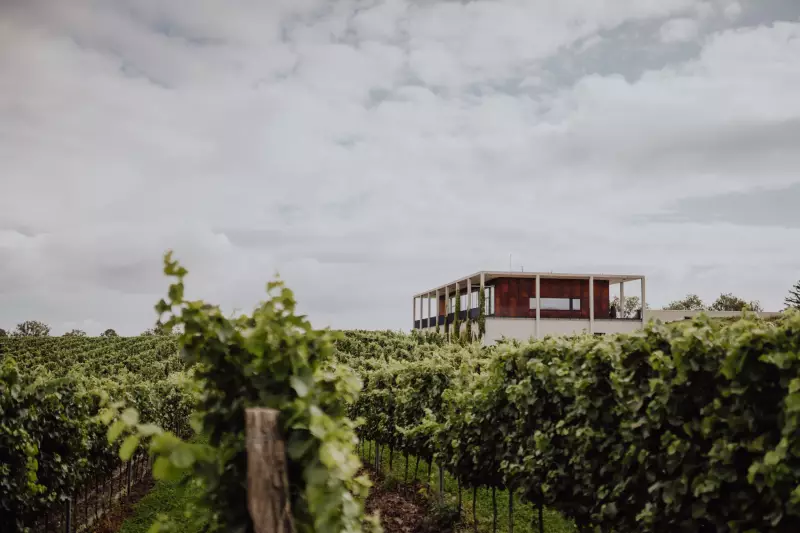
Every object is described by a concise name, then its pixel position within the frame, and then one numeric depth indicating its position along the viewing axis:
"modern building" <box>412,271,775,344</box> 50.94
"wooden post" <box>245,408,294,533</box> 3.05
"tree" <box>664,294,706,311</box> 98.19
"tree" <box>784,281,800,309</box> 60.67
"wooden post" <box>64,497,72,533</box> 10.44
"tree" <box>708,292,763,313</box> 91.69
